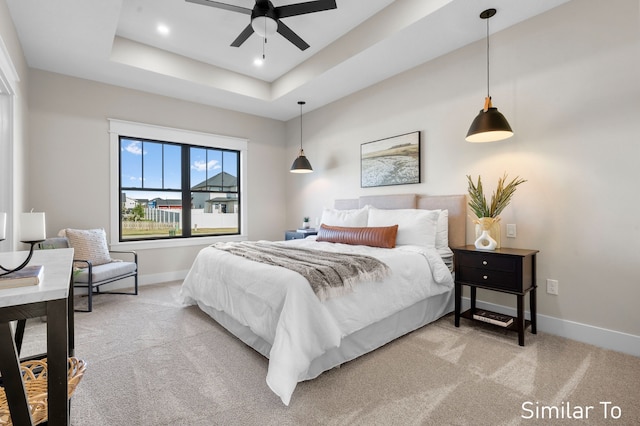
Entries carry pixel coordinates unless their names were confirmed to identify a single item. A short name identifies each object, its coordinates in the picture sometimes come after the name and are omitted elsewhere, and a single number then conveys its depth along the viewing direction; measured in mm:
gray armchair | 3354
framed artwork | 3844
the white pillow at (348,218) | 3832
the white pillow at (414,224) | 3236
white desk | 886
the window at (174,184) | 4492
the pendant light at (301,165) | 4711
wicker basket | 1014
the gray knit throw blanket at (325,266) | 2154
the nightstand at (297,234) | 4879
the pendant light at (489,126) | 2596
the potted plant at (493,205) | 2891
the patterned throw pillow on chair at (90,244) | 3627
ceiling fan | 2584
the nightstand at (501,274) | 2571
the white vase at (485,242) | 2838
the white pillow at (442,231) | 3322
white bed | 1953
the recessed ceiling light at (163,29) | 3443
